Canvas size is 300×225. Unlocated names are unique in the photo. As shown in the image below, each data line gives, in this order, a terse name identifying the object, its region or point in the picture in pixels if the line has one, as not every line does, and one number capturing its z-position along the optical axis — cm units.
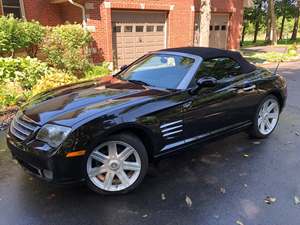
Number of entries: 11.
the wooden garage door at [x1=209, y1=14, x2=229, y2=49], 1423
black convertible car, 242
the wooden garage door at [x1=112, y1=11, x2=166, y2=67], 1031
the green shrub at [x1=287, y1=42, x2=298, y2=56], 1448
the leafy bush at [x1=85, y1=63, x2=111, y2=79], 835
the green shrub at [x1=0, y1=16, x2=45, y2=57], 757
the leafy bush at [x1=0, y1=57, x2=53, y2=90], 644
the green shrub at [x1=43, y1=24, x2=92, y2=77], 815
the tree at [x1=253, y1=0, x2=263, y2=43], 2827
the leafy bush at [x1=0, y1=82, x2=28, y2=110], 547
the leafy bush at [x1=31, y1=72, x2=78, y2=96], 592
